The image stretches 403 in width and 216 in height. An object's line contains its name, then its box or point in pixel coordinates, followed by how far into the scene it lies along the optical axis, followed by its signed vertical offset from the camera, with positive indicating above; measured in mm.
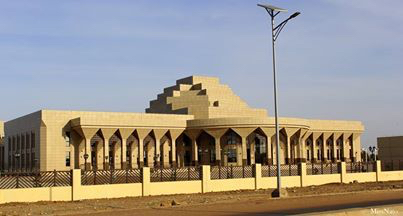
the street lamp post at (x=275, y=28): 27531 +6335
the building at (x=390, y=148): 75500 -259
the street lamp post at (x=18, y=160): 85188 -1259
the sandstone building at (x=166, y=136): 74312 +2059
